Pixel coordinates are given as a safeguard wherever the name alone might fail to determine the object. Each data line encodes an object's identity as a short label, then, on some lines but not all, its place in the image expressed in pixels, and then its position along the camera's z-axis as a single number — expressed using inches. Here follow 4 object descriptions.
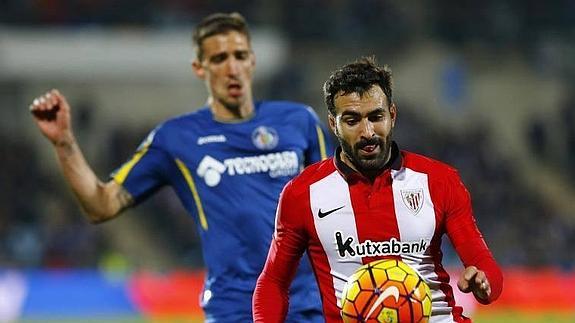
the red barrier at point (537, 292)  1064.8
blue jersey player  409.4
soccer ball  280.8
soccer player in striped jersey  309.0
